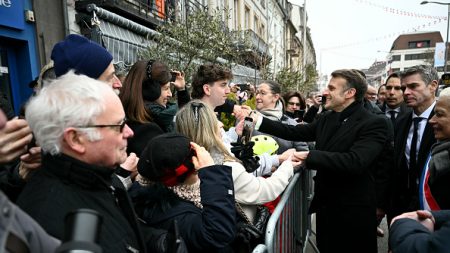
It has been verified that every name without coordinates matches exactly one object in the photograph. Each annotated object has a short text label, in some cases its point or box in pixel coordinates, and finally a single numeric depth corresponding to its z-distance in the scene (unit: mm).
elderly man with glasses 1197
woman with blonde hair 2082
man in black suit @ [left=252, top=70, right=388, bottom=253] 2697
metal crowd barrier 2014
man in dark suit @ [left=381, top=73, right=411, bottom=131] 5375
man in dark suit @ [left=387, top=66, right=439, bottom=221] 3197
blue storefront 5602
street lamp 26950
